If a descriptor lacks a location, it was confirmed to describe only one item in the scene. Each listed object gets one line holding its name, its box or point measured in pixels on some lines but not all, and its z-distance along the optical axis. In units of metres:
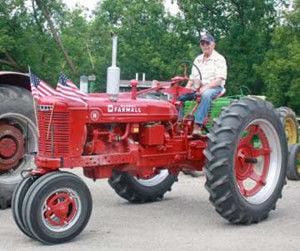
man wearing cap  6.87
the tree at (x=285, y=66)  25.86
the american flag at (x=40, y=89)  5.78
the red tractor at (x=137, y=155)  5.55
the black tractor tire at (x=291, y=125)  12.12
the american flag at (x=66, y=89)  5.70
